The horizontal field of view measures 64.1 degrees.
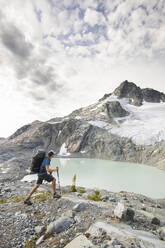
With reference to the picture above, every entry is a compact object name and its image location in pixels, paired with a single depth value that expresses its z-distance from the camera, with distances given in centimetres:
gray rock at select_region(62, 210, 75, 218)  605
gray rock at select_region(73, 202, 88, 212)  670
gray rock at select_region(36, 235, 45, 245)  446
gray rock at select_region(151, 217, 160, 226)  656
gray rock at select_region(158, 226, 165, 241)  517
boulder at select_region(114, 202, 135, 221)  590
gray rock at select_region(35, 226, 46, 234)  502
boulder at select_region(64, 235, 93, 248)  395
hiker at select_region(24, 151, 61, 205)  731
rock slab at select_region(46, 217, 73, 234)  496
